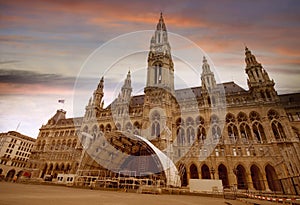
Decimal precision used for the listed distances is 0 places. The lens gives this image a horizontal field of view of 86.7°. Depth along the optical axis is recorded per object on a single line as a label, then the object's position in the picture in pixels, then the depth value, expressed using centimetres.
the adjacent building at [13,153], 5822
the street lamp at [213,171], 2808
